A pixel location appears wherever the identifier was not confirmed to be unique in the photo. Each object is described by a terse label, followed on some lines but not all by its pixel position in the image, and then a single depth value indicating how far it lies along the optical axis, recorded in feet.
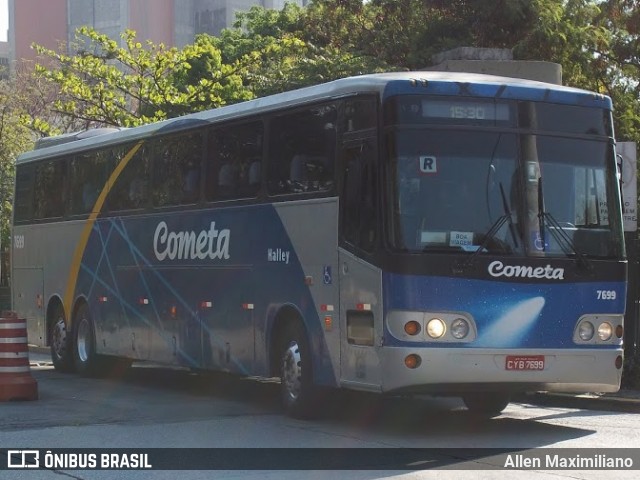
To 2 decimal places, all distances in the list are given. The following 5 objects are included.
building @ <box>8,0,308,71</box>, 353.31
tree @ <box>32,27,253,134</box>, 107.76
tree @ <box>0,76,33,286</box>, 137.18
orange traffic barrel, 48.29
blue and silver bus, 37.47
